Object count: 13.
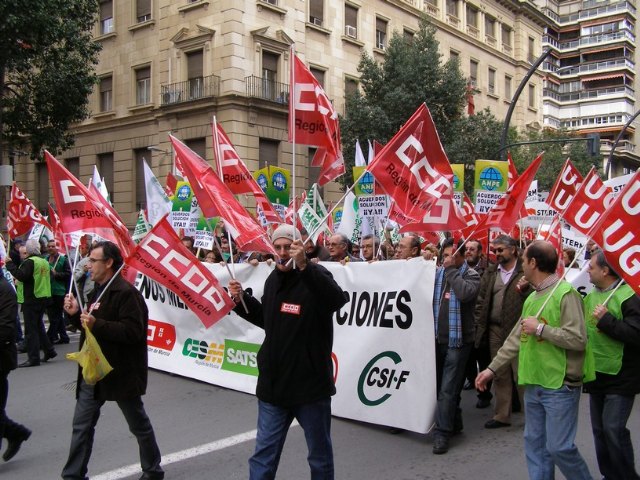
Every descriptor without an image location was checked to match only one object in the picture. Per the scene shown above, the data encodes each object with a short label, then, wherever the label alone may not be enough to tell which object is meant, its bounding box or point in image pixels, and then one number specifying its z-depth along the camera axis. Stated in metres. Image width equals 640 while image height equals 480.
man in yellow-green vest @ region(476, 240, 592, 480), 3.75
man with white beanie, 3.74
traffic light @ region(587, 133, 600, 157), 21.26
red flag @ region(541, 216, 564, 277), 6.42
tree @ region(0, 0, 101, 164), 15.42
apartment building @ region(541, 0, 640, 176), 62.88
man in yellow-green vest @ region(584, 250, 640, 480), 4.07
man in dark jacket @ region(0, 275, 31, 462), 5.02
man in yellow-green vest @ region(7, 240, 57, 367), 9.16
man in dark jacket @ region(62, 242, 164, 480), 4.19
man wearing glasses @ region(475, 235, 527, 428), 6.22
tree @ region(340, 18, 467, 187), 26.89
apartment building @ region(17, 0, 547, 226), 24.70
